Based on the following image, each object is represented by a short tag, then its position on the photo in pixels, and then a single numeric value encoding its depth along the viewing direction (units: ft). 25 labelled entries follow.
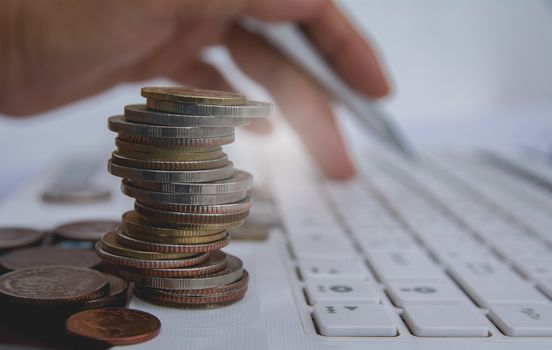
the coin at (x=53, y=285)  0.48
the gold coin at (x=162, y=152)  0.51
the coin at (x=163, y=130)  0.49
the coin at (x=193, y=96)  0.50
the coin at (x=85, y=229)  0.65
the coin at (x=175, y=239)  0.51
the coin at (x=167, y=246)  0.50
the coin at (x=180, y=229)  0.51
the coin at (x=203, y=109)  0.50
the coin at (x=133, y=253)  0.50
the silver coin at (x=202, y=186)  0.50
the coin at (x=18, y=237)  0.63
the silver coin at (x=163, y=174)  0.50
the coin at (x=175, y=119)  0.49
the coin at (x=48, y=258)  0.57
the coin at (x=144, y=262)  0.50
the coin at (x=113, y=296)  0.49
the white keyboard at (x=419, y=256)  0.50
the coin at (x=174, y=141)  0.50
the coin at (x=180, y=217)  0.50
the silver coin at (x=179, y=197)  0.50
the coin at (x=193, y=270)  0.51
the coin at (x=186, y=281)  0.51
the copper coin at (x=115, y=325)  0.44
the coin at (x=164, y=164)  0.50
